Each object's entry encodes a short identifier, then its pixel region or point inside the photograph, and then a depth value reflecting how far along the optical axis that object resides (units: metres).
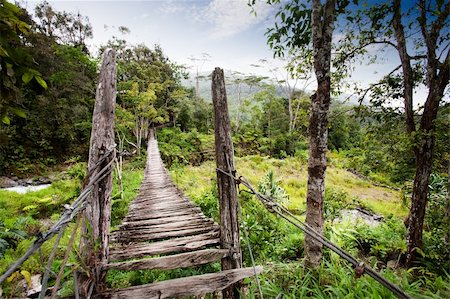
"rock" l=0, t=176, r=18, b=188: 11.16
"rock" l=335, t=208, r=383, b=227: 8.29
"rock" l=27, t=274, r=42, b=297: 3.34
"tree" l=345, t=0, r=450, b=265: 3.66
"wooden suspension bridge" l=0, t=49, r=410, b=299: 1.99
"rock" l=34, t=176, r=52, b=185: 12.16
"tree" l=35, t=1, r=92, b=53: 16.86
